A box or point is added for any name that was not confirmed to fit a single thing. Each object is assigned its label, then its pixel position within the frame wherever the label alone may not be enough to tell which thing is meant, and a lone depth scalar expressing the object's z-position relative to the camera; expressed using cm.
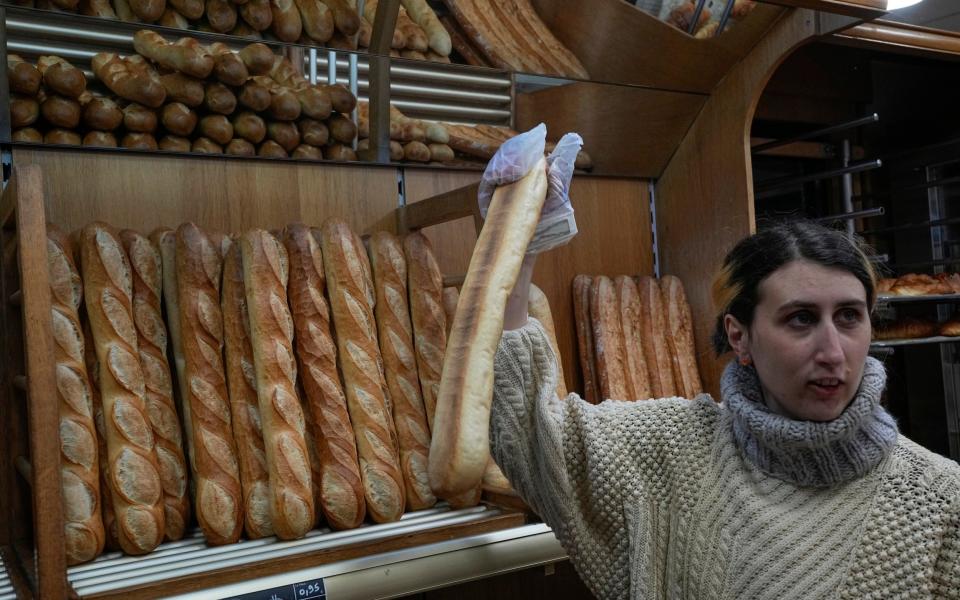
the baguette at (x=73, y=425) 155
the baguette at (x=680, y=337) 255
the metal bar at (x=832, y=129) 260
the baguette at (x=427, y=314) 196
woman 125
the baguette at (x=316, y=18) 196
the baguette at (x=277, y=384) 166
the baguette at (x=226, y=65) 189
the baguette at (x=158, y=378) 169
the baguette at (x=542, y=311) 222
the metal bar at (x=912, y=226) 312
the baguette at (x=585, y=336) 250
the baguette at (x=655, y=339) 252
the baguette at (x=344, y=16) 200
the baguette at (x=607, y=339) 244
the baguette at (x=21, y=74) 174
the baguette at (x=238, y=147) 204
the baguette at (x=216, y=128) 198
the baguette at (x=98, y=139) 189
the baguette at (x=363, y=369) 176
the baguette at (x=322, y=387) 172
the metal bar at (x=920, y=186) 308
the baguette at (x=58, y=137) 186
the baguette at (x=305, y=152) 212
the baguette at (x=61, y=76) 178
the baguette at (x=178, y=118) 191
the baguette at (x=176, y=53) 185
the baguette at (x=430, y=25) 221
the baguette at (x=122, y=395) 159
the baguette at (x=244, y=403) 170
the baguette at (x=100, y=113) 185
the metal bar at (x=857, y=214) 260
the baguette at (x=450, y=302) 212
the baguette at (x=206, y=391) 166
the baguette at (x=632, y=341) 248
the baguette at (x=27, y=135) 182
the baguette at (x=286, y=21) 194
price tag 143
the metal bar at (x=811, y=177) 267
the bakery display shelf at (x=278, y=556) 143
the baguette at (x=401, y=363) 186
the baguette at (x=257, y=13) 191
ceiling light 203
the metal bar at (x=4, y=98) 171
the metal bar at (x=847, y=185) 295
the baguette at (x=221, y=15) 189
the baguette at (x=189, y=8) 185
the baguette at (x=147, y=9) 180
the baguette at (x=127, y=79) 183
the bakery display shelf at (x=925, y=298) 262
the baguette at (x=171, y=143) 197
